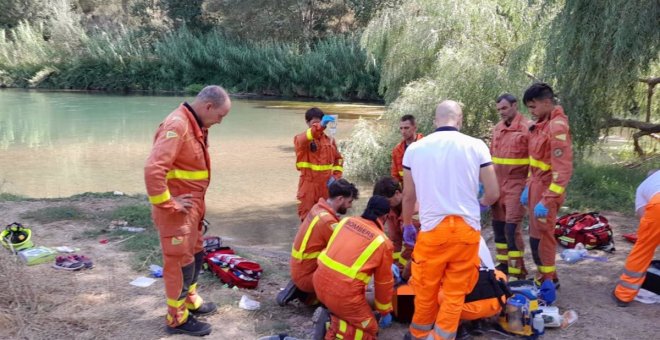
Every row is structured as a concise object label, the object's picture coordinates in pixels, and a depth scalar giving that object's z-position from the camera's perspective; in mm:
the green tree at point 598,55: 7079
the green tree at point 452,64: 11312
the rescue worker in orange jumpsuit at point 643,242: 4598
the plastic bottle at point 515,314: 4273
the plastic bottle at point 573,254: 6066
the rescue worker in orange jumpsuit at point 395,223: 5227
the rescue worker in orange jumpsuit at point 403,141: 5930
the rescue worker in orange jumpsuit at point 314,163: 6395
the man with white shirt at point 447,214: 3736
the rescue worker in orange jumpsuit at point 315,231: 4582
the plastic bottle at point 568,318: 4504
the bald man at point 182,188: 3832
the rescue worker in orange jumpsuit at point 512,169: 5258
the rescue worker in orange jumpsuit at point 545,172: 4707
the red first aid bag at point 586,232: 6352
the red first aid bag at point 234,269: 5262
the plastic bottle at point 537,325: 4289
